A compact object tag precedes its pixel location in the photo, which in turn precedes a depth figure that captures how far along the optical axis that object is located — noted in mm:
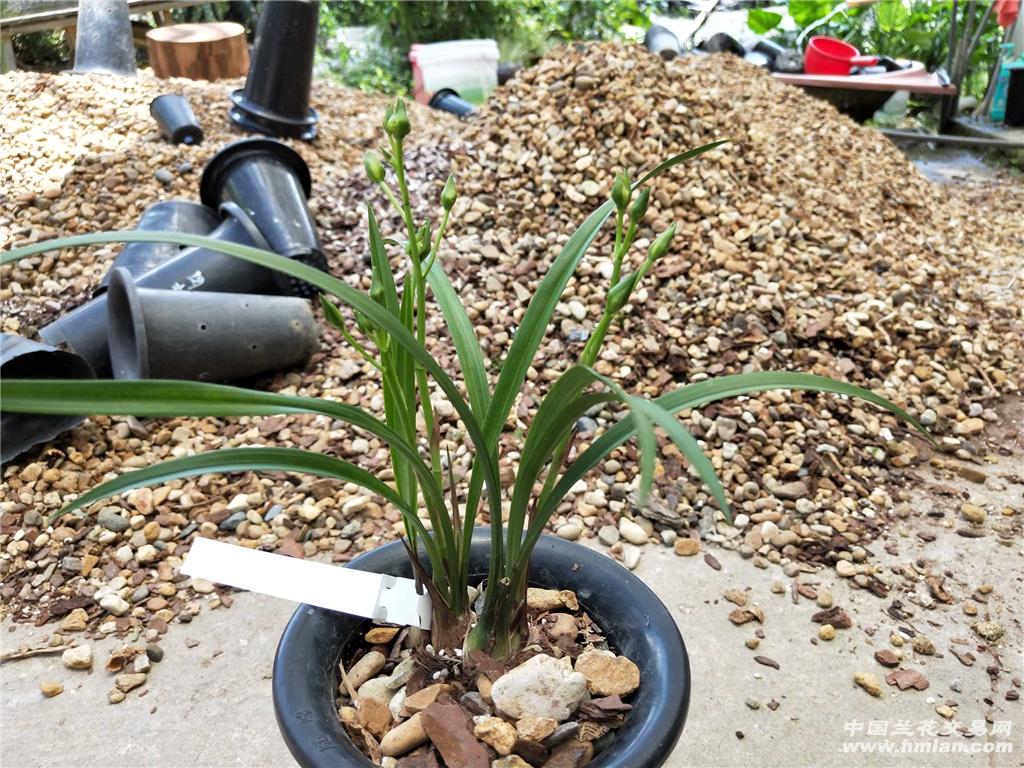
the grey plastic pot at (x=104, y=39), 2969
